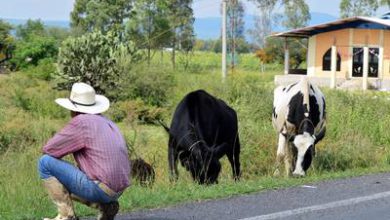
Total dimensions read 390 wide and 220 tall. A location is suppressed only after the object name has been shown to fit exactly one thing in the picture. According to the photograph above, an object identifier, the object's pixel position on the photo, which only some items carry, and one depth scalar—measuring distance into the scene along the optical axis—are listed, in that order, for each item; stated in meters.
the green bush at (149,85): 34.03
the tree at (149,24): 61.66
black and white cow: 11.80
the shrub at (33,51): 54.94
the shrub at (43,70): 45.38
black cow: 9.89
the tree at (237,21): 69.69
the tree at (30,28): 73.44
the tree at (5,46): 56.49
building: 43.81
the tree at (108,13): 62.34
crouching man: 6.05
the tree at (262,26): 84.50
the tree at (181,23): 65.94
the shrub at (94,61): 35.59
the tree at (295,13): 82.94
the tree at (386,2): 68.05
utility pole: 39.96
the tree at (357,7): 77.75
